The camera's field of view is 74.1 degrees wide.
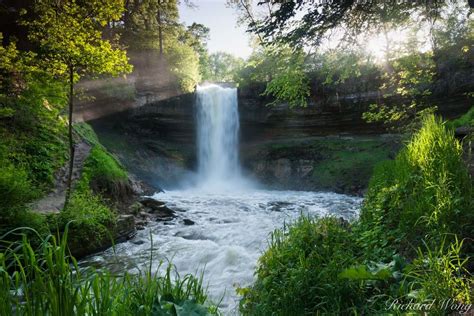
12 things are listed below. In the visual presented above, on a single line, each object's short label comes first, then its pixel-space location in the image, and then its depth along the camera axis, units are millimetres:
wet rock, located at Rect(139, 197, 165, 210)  11312
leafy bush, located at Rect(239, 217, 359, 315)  3143
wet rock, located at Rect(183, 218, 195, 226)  9722
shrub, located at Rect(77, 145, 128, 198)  9688
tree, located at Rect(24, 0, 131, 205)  6648
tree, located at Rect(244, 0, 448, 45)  5309
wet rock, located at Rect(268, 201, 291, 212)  12523
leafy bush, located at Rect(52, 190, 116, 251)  6824
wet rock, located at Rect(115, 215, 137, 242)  8109
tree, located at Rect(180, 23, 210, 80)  27281
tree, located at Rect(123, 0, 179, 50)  22484
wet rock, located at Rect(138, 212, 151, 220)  10062
